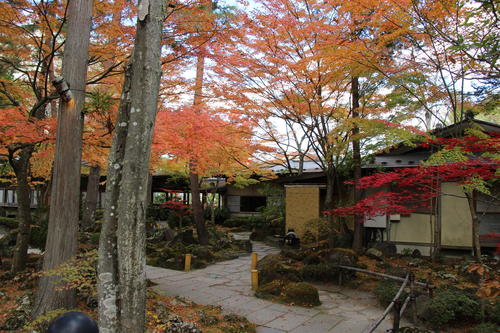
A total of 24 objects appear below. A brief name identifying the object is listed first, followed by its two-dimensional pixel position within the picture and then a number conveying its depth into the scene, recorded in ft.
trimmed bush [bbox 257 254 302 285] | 27.89
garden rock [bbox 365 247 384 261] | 34.08
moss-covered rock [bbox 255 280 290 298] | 25.67
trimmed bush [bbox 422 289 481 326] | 19.01
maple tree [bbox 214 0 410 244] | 27.96
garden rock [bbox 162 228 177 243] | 46.39
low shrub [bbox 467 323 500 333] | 16.79
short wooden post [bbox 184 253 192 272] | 34.30
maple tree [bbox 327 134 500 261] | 19.19
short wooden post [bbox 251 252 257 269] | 29.19
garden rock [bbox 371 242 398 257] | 36.04
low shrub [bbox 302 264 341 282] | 29.55
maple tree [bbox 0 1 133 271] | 21.75
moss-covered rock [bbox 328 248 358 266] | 30.04
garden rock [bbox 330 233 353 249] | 38.13
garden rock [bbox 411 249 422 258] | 35.98
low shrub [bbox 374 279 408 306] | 22.90
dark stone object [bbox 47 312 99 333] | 9.23
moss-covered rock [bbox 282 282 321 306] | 23.71
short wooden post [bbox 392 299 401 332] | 15.89
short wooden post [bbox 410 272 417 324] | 18.32
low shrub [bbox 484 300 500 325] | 18.40
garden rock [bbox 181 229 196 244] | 44.62
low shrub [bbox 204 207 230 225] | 73.20
